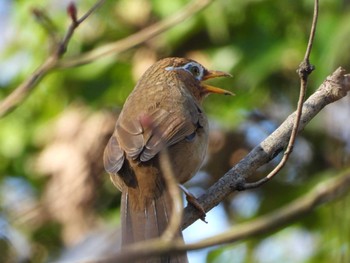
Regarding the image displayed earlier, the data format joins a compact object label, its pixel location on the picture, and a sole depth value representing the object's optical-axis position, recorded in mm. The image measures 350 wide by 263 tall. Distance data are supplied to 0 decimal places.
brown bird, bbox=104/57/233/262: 9664
